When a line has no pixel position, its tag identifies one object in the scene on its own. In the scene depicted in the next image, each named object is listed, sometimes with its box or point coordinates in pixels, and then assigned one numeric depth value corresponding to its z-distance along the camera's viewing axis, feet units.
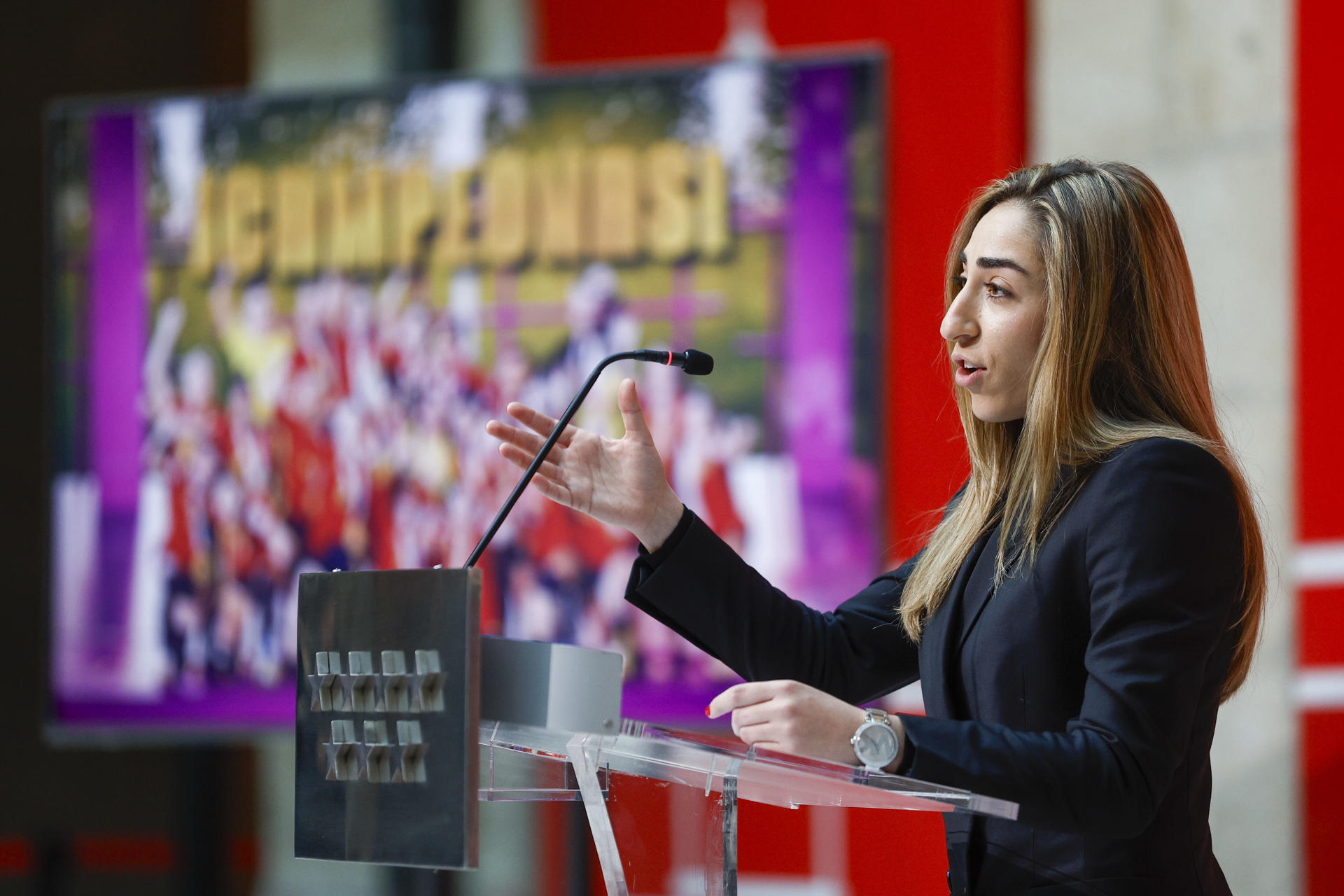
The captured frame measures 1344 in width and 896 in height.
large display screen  26.84
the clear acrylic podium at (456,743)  19.56
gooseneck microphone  20.06
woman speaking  19.69
